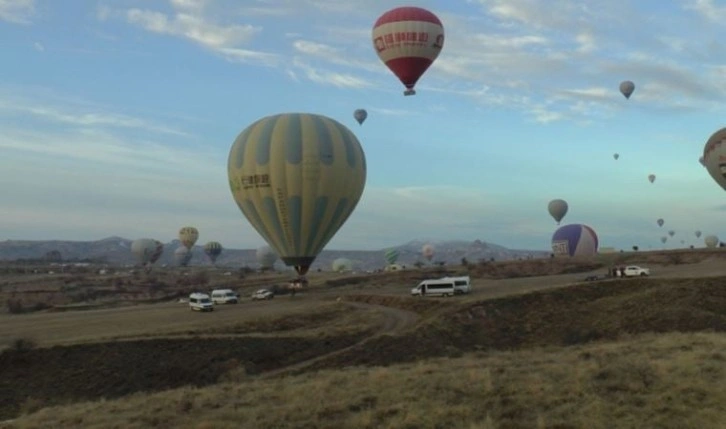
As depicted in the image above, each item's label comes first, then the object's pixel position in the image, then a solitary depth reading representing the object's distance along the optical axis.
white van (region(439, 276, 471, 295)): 60.00
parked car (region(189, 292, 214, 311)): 60.53
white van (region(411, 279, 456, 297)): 59.72
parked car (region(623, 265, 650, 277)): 64.12
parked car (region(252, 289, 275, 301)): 73.06
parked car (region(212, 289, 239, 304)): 69.44
